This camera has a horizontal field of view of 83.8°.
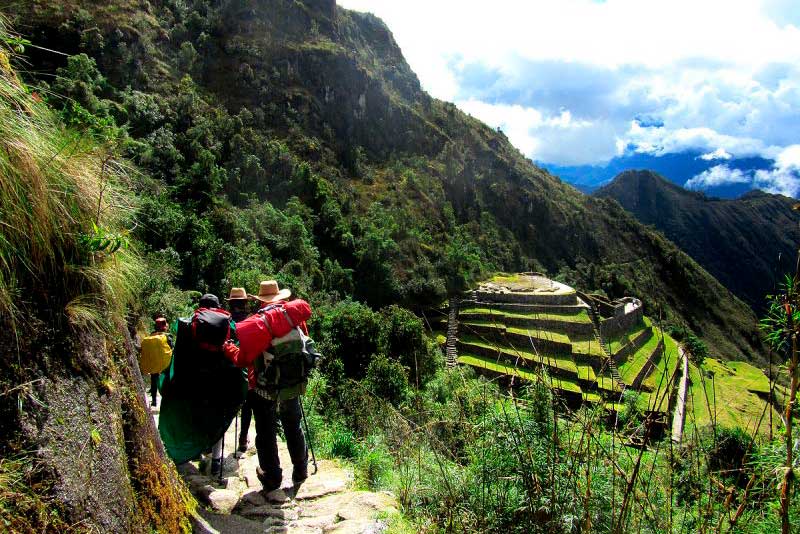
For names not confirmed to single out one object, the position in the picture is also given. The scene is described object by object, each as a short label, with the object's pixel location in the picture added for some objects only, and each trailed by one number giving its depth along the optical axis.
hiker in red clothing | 3.09
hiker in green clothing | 3.21
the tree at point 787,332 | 1.08
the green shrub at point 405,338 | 18.22
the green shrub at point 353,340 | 17.19
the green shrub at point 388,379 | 13.77
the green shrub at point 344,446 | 4.49
